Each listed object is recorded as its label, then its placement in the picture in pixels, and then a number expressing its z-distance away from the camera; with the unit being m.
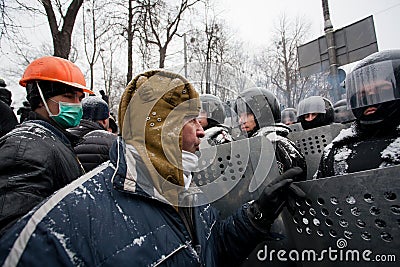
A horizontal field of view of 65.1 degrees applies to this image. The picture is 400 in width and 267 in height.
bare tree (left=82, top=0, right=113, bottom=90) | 13.69
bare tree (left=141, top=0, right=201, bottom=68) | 14.51
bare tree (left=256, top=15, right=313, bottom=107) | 25.88
